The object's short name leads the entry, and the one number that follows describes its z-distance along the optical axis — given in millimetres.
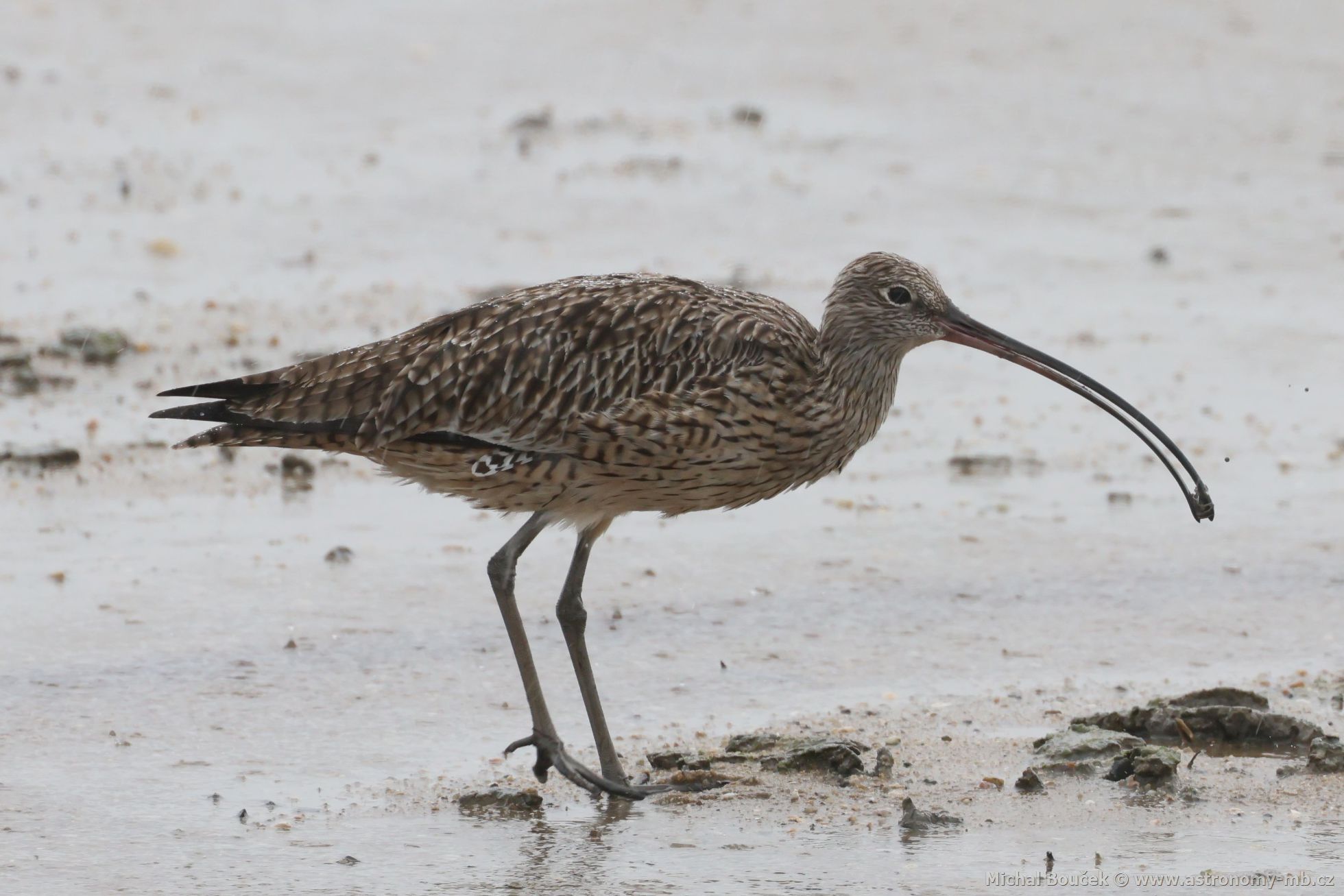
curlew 12766
